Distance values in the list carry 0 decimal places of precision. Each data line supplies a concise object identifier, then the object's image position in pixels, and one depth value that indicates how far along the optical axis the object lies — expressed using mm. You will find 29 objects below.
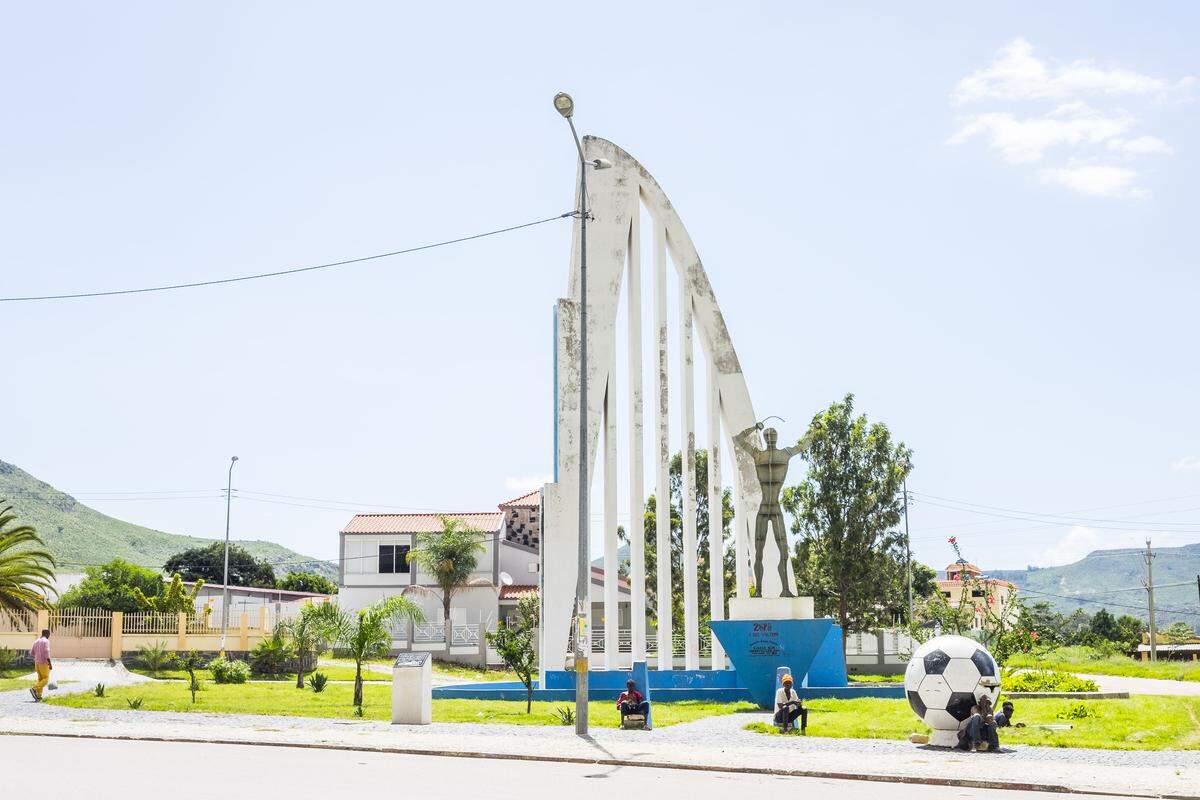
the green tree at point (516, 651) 22312
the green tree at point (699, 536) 45562
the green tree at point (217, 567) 92312
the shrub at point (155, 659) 37438
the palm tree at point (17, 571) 37156
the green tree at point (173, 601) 48406
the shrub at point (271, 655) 38312
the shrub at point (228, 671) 33719
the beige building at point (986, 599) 37000
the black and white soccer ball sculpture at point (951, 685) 16344
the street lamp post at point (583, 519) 18438
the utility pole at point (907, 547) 42531
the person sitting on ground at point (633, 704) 19234
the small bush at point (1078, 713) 19891
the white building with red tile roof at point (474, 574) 59344
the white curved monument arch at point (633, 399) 27828
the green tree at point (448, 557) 55125
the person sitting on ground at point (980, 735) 15664
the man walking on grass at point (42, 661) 25656
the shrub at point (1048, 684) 26988
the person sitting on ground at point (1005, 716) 17595
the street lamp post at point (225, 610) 43531
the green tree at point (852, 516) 41812
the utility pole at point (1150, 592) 61188
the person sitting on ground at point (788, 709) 18938
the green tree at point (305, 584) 97000
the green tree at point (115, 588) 52156
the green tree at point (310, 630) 30531
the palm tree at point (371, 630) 24844
